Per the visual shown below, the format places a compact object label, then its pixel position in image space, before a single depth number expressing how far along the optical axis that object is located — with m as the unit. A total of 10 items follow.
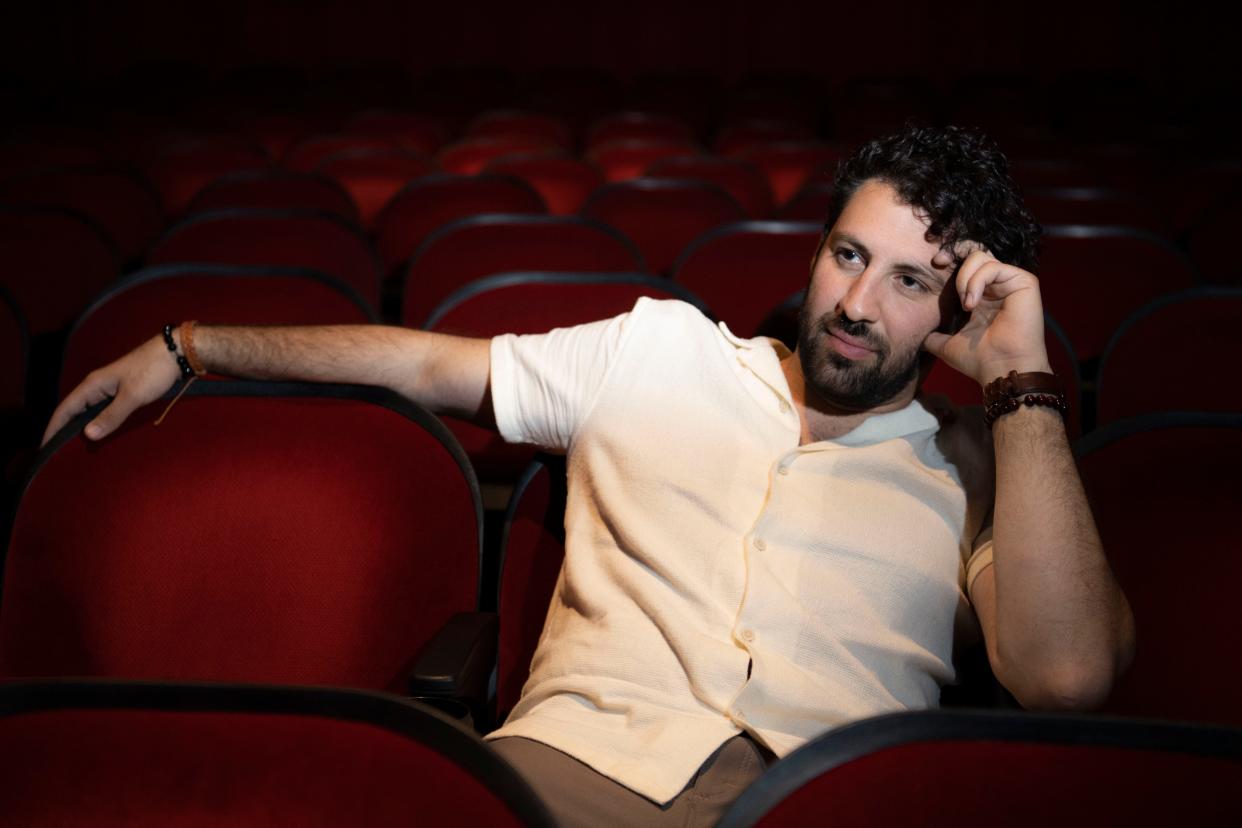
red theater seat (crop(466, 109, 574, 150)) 5.13
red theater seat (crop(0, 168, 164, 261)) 3.01
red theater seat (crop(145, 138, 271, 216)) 3.70
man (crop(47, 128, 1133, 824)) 1.07
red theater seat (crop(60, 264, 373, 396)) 1.75
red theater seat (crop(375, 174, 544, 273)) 3.04
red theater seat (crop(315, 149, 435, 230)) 3.80
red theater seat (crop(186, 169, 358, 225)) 3.01
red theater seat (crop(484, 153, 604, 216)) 3.59
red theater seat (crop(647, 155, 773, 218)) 3.57
